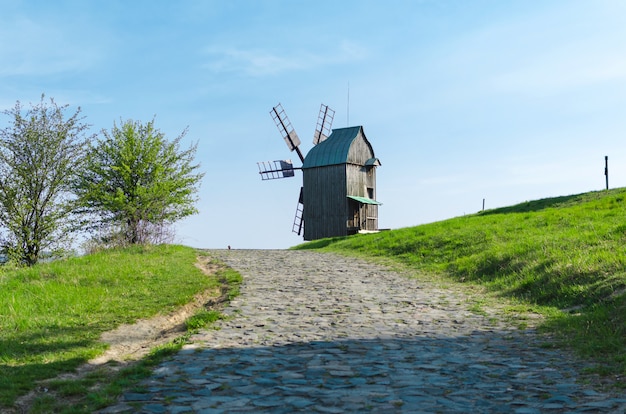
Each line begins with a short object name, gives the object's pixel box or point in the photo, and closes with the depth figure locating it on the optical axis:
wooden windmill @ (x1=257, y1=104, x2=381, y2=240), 40.50
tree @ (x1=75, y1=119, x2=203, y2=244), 35.84
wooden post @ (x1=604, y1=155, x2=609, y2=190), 38.31
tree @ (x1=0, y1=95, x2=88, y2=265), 30.14
